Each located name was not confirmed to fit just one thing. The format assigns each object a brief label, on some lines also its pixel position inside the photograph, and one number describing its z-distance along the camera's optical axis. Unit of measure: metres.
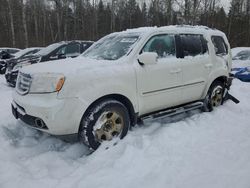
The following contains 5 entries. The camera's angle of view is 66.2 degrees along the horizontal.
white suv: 2.59
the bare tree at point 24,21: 16.50
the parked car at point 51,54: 6.54
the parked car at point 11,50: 12.00
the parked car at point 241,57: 8.60
